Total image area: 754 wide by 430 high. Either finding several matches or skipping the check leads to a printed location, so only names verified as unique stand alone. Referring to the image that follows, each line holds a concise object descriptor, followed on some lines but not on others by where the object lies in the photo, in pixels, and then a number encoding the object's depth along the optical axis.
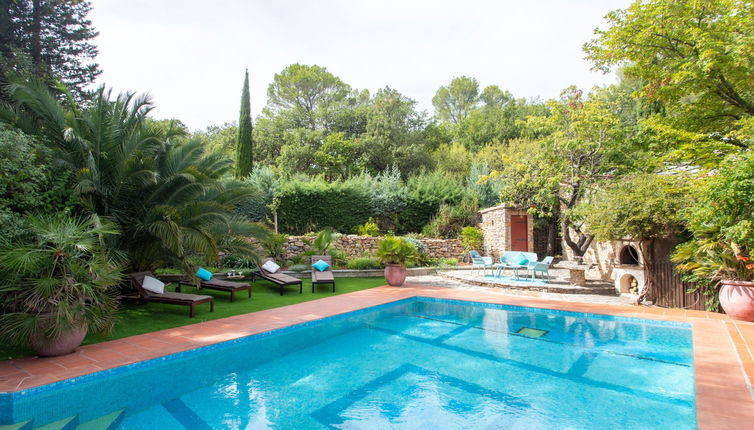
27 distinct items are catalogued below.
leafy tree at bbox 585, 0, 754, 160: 9.45
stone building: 16.27
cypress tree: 20.48
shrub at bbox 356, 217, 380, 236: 16.92
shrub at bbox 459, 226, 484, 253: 17.00
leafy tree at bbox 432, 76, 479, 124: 40.22
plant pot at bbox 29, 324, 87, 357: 4.65
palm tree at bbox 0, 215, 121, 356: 4.49
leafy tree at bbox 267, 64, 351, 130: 32.34
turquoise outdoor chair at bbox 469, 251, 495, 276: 11.91
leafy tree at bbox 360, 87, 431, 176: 27.89
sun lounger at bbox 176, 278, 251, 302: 8.35
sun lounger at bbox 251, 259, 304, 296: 9.45
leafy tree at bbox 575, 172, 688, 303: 7.68
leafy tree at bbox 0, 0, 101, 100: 10.68
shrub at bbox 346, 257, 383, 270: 13.16
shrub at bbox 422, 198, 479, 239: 18.34
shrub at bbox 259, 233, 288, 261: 12.42
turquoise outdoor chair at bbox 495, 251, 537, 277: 11.61
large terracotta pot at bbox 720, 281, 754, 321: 6.45
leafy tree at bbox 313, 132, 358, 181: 27.72
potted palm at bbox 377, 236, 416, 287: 10.89
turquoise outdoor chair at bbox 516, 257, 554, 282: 10.69
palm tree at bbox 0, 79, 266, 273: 6.25
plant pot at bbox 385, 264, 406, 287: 11.12
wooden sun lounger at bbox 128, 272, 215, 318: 6.86
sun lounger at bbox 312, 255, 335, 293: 9.92
